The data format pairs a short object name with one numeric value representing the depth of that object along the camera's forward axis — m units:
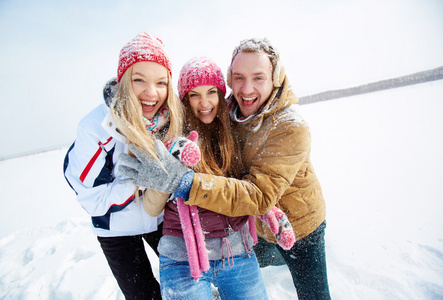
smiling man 1.27
